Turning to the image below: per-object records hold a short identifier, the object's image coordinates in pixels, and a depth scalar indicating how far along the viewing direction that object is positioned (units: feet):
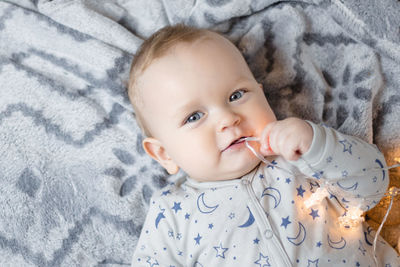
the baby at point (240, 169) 1.83
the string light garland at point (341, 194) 1.87
